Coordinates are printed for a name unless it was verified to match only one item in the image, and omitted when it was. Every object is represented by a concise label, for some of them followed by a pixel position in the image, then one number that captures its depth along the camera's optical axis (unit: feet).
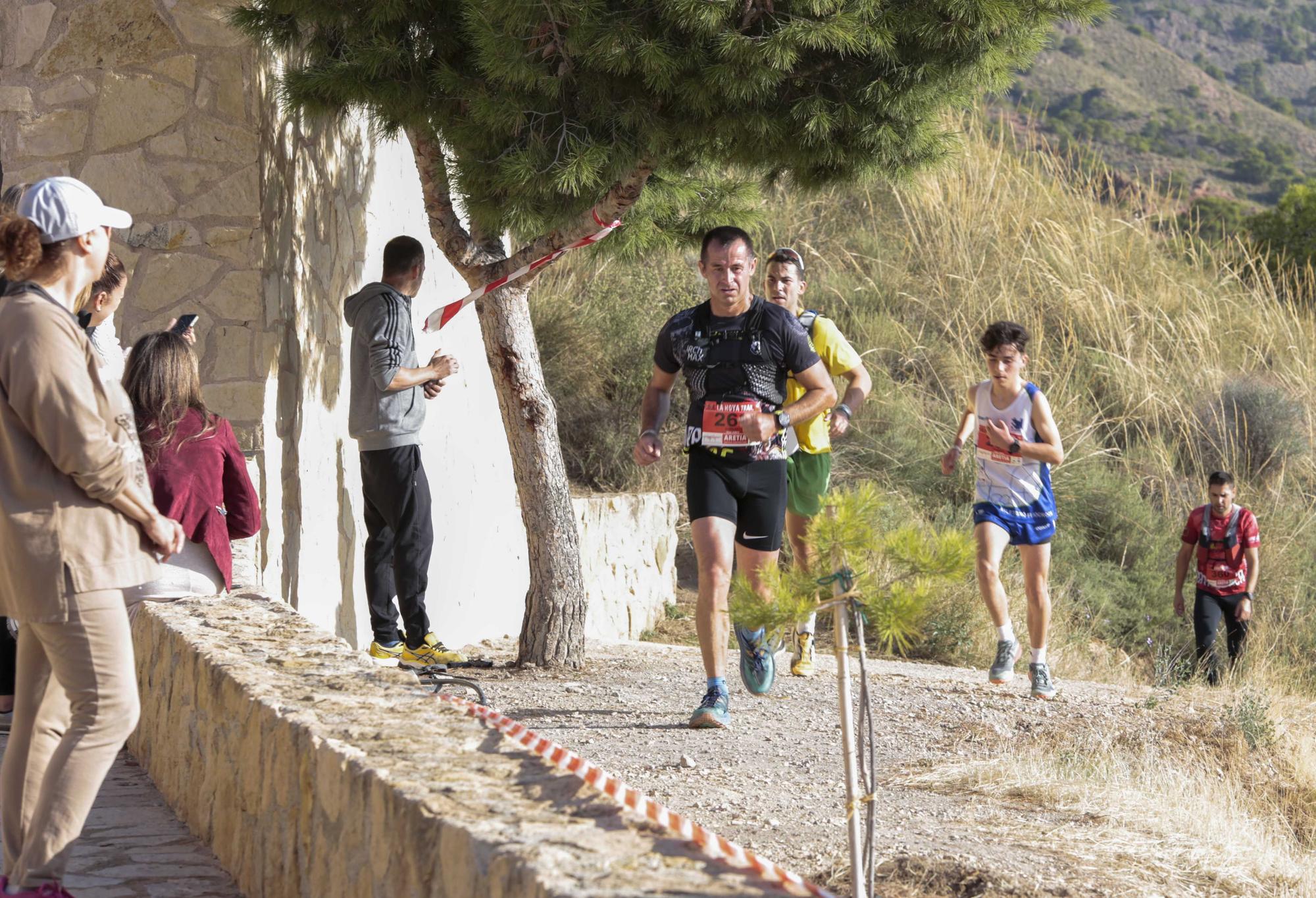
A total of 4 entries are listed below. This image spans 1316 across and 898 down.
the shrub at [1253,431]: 86.74
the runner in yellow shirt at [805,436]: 40.96
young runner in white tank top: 41.75
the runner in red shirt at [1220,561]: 58.90
